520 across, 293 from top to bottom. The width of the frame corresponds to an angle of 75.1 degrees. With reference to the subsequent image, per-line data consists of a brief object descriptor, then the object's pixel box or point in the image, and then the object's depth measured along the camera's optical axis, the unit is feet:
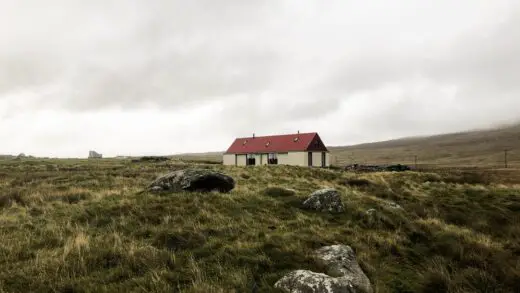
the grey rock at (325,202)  49.11
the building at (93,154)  578.74
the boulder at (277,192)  58.29
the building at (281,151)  191.21
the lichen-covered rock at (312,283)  20.95
